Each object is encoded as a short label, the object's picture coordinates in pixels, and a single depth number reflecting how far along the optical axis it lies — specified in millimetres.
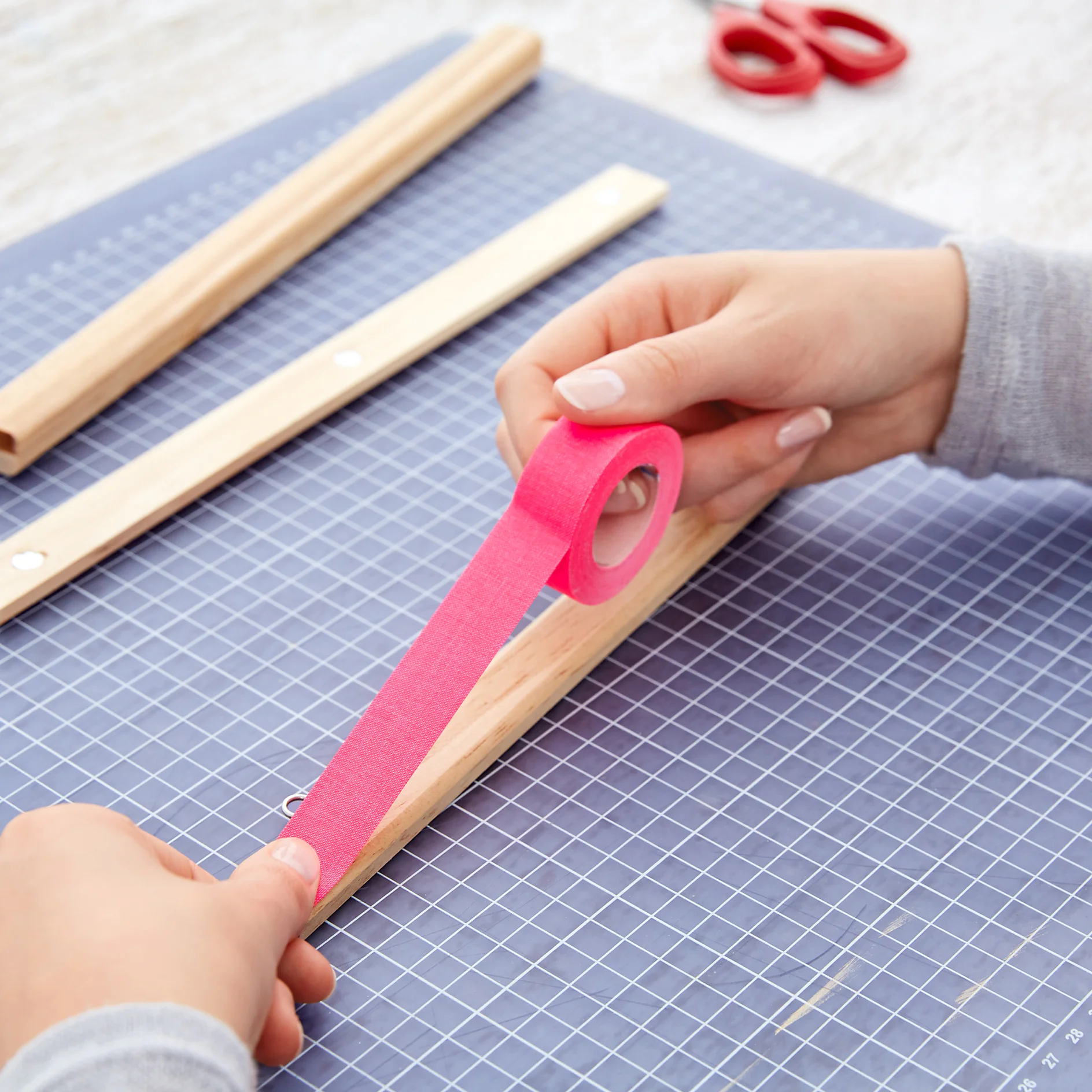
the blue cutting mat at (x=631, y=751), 904
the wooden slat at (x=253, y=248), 1034
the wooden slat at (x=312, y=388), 994
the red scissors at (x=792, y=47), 1205
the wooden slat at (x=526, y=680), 931
